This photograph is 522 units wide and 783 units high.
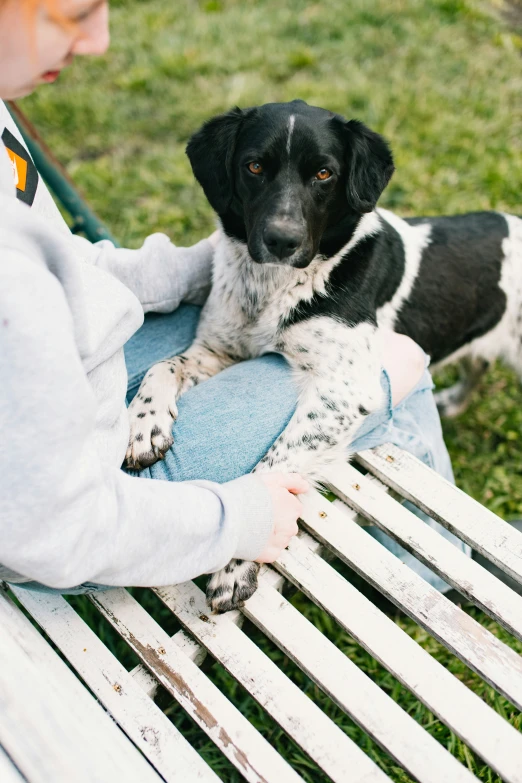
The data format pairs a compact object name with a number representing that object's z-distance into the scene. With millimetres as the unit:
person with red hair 783
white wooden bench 834
